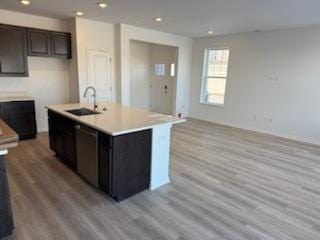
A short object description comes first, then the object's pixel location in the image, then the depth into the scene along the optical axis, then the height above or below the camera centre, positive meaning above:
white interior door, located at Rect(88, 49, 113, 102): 5.23 +0.03
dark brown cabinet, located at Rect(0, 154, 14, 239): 1.84 -1.15
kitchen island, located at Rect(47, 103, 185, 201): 2.51 -0.89
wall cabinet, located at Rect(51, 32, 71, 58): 4.82 +0.63
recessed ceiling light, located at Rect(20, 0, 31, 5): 3.69 +1.17
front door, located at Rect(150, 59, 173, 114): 7.80 -0.35
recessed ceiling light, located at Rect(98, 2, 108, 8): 3.69 +1.19
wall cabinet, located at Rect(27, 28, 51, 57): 4.55 +0.61
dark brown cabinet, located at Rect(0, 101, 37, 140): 4.33 -0.91
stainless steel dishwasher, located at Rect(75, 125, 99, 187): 2.69 -1.01
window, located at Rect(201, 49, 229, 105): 6.81 +0.11
